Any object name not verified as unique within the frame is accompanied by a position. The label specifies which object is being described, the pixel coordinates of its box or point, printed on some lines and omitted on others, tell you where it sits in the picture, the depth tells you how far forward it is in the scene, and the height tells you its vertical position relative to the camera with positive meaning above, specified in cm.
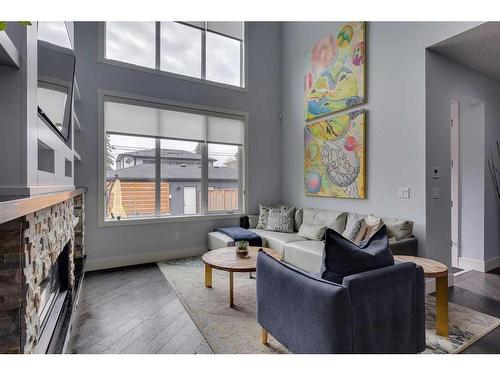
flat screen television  151 +67
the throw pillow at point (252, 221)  464 -57
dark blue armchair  134 -66
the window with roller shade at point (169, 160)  389 +43
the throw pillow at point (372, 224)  307 -41
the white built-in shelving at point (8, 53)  100 +52
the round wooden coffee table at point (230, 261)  247 -71
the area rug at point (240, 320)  192 -111
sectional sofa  295 -69
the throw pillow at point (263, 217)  450 -48
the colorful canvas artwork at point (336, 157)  360 +46
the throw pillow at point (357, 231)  304 -49
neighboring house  397 +8
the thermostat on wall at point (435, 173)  299 +17
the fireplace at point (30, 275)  102 -38
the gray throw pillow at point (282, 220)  430 -51
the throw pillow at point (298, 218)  436 -48
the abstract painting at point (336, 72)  359 +168
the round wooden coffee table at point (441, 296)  203 -82
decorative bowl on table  281 -63
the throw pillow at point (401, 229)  297 -44
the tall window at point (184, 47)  395 +222
